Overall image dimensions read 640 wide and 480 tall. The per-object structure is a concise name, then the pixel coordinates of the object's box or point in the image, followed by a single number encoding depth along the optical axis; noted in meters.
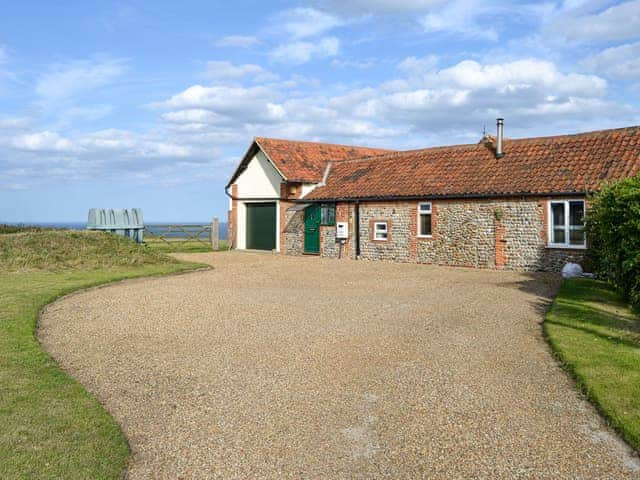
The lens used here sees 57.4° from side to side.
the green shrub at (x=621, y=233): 11.55
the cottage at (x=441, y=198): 19.64
